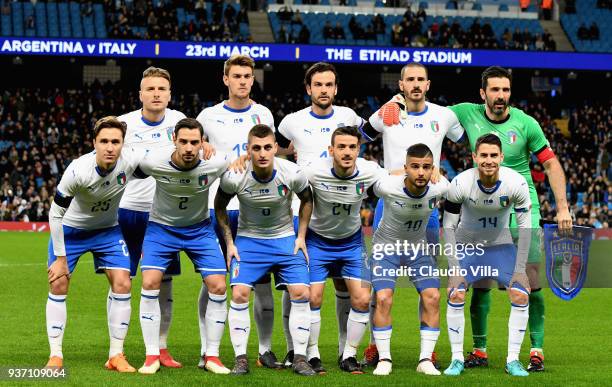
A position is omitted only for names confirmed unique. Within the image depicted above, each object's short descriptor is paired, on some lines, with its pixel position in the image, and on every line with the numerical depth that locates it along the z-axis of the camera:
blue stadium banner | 69.50
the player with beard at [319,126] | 18.56
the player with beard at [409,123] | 18.59
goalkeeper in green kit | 18.47
